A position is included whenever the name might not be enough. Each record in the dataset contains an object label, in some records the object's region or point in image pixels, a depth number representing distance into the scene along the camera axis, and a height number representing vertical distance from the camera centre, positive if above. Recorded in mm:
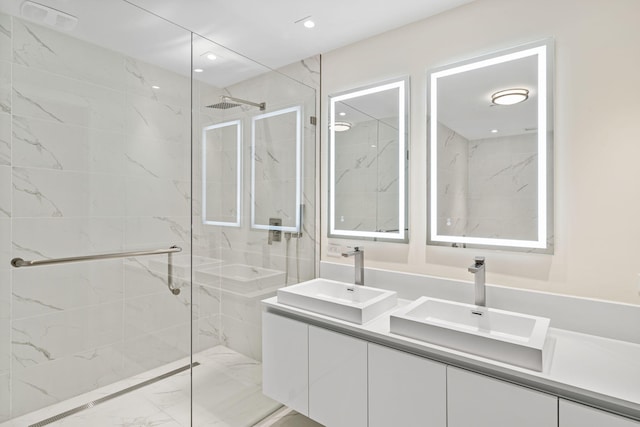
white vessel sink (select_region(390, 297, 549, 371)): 1247 -508
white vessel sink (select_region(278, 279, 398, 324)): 1699 -501
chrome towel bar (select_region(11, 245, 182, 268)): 1534 -231
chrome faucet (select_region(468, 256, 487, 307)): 1657 -346
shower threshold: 1624 -973
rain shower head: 1922 +649
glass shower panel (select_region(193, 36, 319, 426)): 1894 -100
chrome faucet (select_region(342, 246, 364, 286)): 2152 -331
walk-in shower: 1514 -91
